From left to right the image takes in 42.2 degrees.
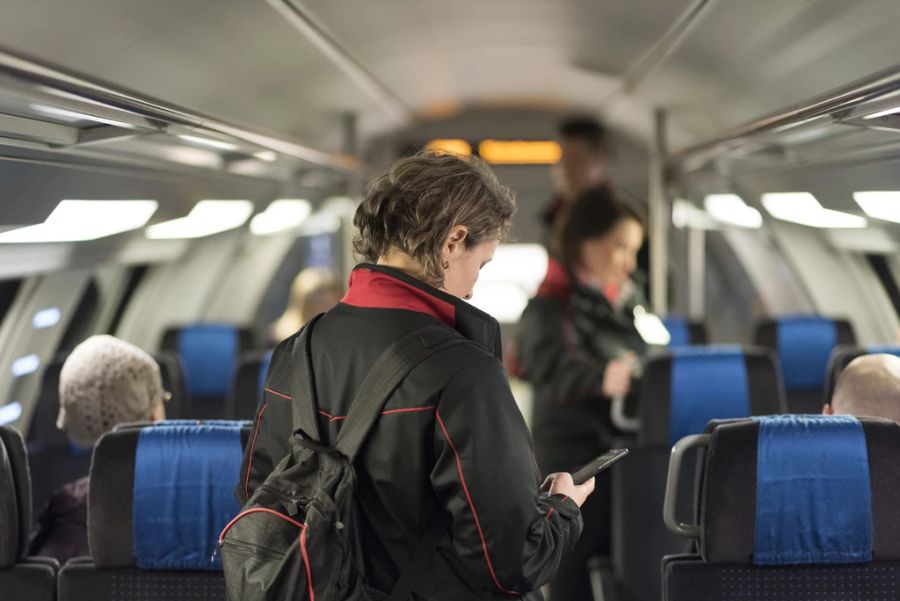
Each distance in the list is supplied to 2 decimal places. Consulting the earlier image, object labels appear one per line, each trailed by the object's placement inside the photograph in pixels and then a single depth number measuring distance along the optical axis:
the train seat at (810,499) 2.83
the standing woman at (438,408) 2.14
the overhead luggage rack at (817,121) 3.40
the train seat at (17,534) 2.96
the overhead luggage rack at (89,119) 2.87
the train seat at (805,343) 6.46
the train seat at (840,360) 4.35
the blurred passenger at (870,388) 3.29
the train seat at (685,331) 7.02
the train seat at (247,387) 4.99
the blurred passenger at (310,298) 6.91
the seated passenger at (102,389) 3.51
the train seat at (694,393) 4.59
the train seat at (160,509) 2.90
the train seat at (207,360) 6.74
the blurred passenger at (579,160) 8.45
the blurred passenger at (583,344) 5.16
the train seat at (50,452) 4.77
